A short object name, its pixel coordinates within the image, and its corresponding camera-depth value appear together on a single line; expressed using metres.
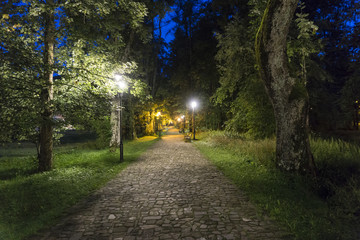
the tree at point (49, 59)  6.31
